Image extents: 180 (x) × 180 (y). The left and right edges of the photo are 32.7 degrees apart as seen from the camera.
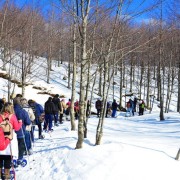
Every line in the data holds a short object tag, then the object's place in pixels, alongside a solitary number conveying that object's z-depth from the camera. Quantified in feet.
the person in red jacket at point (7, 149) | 20.45
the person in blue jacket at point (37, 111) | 36.88
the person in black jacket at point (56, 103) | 52.34
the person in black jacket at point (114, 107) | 82.33
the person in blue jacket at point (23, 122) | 26.86
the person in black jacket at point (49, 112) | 42.91
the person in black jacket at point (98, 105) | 77.97
